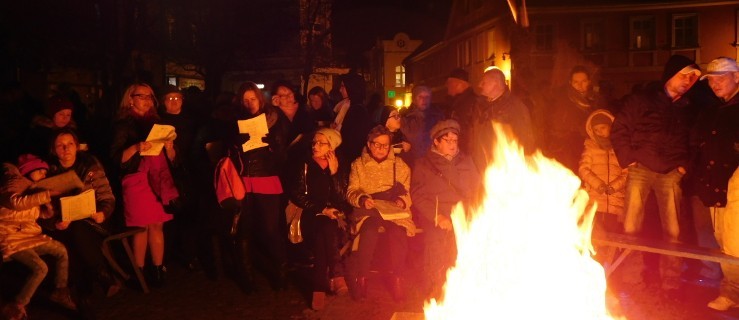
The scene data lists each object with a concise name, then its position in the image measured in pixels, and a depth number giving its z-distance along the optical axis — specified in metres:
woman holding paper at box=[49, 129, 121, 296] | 6.05
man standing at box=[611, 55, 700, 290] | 6.18
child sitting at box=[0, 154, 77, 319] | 5.46
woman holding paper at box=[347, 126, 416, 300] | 6.28
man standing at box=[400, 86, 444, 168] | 7.84
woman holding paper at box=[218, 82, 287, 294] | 6.51
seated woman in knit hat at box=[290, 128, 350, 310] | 6.37
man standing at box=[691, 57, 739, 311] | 5.65
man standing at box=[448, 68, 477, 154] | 7.38
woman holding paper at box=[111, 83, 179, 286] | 6.51
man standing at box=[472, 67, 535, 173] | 6.80
